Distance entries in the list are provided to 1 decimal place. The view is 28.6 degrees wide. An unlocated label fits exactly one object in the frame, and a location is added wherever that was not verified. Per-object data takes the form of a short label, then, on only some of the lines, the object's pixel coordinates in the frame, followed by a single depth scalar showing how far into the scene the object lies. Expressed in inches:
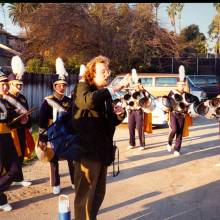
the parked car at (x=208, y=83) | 1051.6
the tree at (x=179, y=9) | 1795.6
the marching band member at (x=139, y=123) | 399.2
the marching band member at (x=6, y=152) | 221.5
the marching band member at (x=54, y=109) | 246.8
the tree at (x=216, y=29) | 1893.5
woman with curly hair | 159.8
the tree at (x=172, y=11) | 1763.3
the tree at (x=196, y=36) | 1715.2
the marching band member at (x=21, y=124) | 258.9
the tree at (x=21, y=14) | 1096.1
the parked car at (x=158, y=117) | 548.7
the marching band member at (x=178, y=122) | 367.9
